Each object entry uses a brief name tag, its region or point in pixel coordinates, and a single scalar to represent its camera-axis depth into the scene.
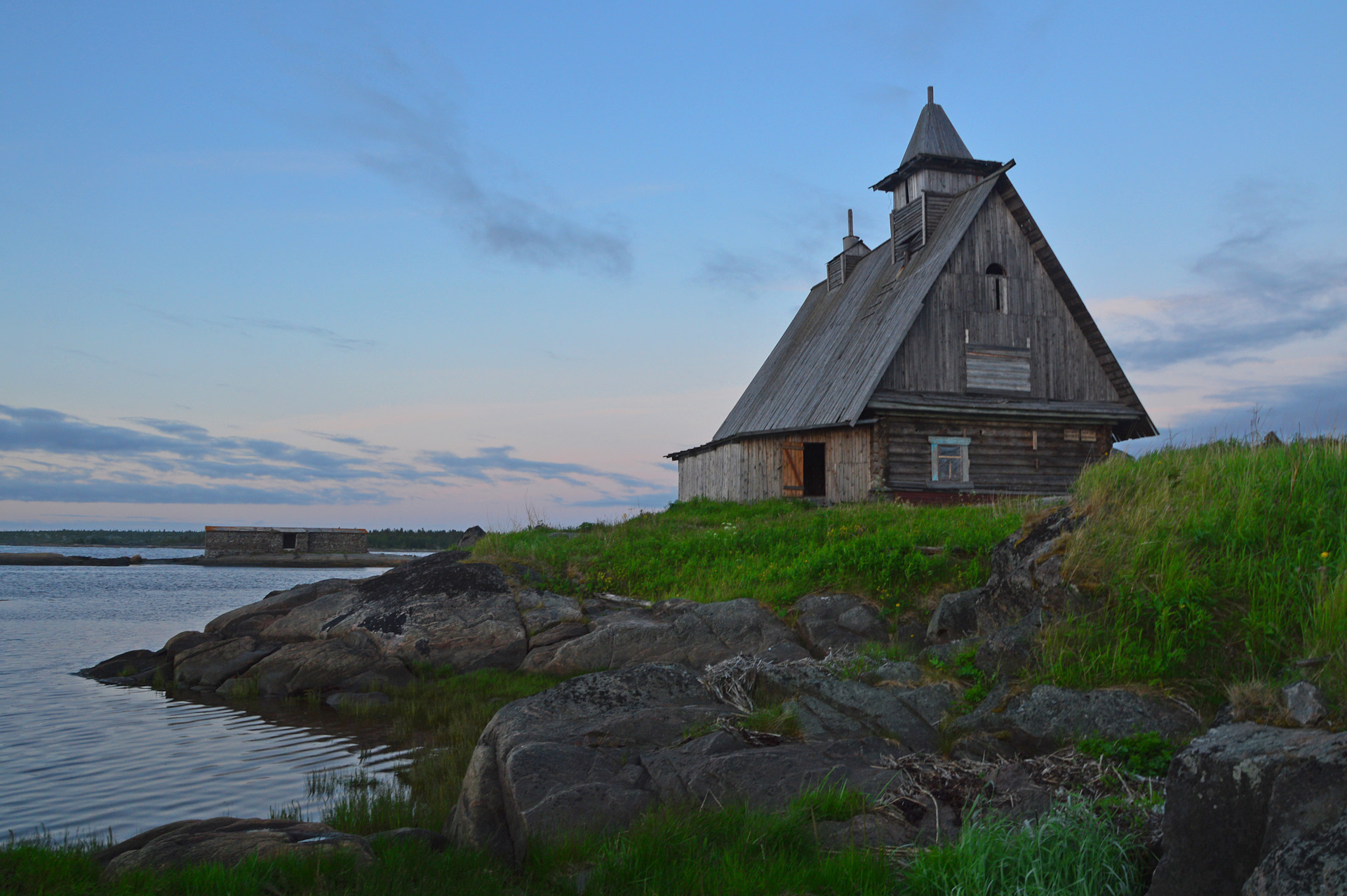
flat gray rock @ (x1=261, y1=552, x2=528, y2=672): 13.17
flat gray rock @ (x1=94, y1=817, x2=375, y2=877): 4.74
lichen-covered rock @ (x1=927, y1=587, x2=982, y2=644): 9.26
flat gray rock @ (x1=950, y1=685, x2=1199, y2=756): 6.03
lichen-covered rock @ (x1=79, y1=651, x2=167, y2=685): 14.20
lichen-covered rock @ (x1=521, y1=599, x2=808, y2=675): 11.29
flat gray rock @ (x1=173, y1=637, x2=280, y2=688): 13.59
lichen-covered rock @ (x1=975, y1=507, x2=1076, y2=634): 7.78
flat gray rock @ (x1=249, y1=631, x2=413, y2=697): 12.56
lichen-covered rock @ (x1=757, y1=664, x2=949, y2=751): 6.99
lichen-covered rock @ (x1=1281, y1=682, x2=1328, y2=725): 4.81
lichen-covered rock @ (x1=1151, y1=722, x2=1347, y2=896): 3.43
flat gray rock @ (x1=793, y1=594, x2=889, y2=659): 10.75
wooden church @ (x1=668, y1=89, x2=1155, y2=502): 21.22
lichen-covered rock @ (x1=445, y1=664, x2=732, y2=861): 5.35
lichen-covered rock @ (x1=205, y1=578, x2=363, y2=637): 15.44
